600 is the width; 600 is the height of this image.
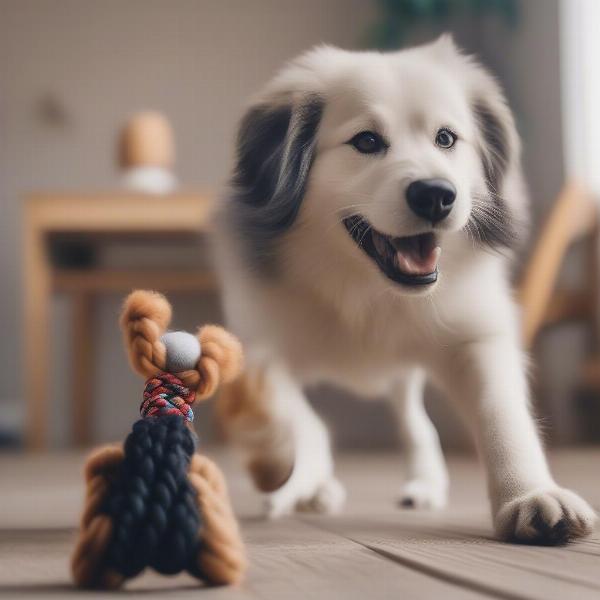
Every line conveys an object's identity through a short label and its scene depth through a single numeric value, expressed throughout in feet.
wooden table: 9.18
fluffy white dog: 3.53
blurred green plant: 10.21
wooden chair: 8.18
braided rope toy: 2.13
